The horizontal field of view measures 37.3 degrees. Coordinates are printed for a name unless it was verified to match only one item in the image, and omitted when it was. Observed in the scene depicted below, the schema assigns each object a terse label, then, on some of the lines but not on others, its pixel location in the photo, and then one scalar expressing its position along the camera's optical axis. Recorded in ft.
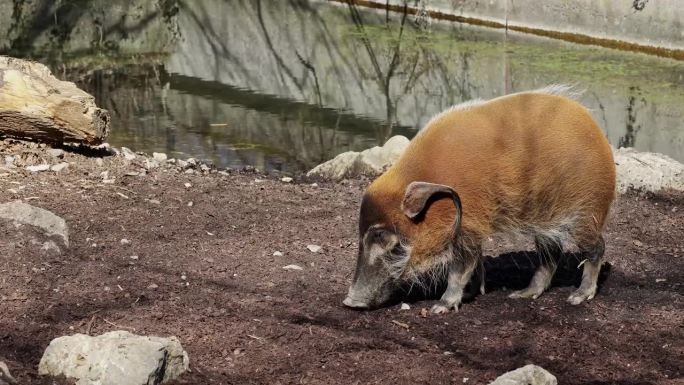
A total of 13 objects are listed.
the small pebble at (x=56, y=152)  19.86
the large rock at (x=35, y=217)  16.31
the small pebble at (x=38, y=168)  19.27
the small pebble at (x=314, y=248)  17.56
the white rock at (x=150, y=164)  21.29
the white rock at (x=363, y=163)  23.94
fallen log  19.17
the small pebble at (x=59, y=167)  19.48
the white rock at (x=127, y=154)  21.36
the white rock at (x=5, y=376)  10.97
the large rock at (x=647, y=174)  22.15
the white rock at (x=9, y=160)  19.31
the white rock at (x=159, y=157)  23.31
